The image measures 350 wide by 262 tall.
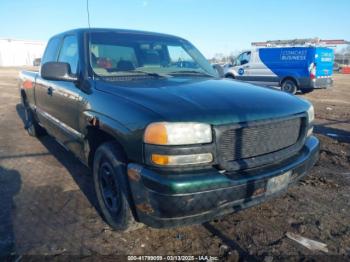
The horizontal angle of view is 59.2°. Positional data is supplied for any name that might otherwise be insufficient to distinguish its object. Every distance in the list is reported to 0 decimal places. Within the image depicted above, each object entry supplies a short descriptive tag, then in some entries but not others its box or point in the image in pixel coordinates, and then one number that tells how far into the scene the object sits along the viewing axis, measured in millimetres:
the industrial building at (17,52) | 64250
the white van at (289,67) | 13609
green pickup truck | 2207
